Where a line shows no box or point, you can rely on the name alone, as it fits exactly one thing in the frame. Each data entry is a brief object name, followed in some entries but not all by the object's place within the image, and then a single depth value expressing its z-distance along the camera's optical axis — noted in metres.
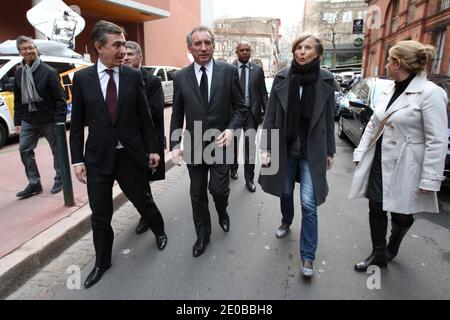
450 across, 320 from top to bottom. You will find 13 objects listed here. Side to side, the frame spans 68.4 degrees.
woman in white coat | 2.39
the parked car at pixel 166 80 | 15.25
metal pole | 3.85
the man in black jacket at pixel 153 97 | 3.50
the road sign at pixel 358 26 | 32.09
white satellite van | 7.17
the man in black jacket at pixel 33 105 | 4.16
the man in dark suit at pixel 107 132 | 2.60
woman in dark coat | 2.68
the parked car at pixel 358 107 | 6.09
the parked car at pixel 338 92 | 11.85
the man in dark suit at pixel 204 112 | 2.91
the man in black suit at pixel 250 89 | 4.79
